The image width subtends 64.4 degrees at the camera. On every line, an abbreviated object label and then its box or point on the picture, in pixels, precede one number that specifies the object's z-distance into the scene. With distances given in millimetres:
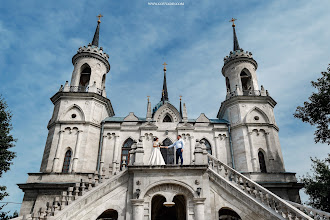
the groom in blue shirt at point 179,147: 14430
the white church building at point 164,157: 12992
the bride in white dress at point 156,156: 14144
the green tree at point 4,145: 19453
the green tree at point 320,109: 19359
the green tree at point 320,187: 20156
